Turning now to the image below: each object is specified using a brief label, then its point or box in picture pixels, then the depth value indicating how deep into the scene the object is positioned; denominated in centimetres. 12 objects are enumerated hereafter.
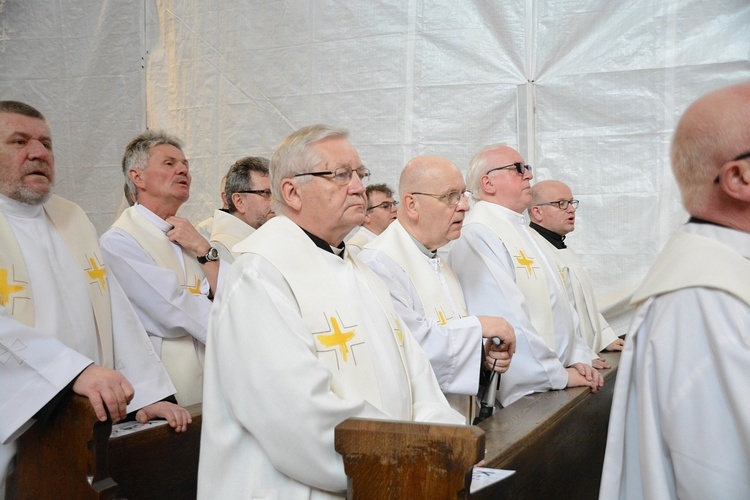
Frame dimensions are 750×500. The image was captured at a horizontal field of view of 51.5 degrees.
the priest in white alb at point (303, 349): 226
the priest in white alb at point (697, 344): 168
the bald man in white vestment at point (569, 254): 554
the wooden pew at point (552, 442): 281
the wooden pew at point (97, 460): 258
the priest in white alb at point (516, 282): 411
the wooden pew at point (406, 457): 202
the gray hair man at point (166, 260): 394
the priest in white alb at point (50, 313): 274
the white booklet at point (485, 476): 216
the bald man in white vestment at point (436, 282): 348
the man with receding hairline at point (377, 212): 658
